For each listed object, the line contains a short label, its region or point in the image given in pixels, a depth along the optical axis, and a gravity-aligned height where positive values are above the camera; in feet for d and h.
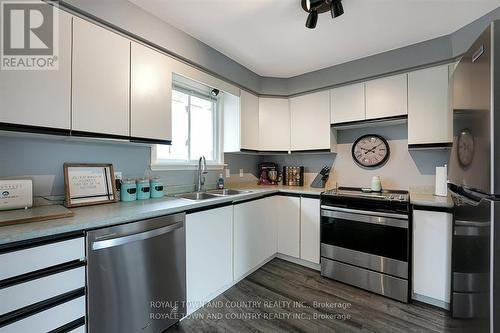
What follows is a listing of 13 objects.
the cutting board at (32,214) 3.44 -0.88
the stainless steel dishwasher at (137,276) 3.90 -2.28
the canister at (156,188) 6.42 -0.68
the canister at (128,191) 5.76 -0.69
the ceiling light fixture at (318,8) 4.89 +3.77
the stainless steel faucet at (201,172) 7.90 -0.25
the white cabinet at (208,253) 5.52 -2.45
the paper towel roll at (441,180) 6.85 -0.42
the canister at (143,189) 6.08 -0.68
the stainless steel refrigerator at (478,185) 2.93 -0.27
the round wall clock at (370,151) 8.47 +0.66
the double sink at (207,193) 7.29 -1.01
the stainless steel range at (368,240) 6.34 -2.35
